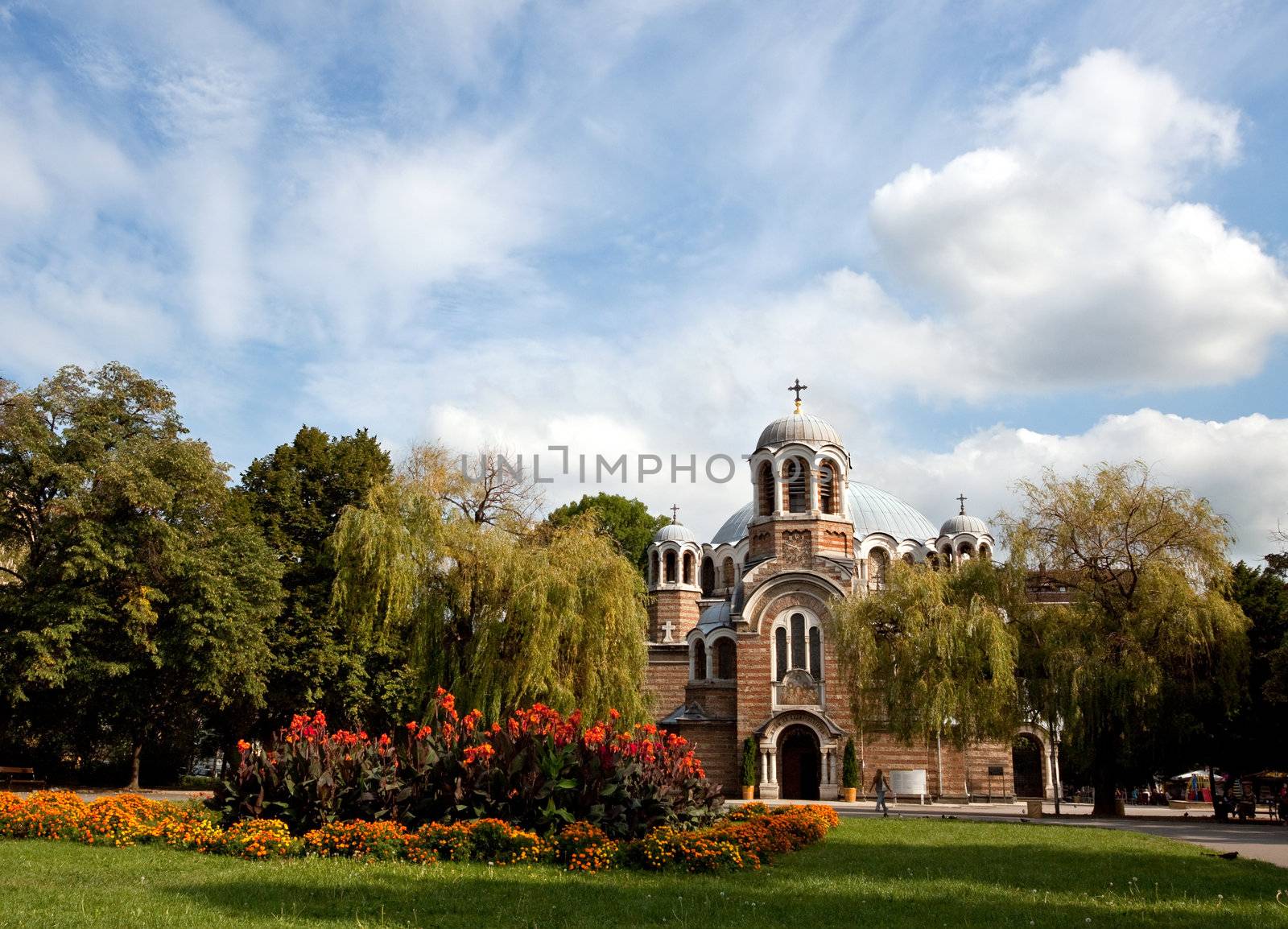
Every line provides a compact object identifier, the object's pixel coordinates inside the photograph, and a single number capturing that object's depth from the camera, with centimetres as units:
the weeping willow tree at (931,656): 2327
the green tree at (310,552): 2859
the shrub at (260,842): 1123
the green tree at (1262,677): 2453
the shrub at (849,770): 3228
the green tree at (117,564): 2428
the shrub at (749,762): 3266
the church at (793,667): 3294
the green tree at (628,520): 5197
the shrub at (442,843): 1130
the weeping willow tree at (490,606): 2173
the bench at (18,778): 2747
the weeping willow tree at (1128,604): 2206
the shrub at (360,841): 1125
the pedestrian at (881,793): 2502
